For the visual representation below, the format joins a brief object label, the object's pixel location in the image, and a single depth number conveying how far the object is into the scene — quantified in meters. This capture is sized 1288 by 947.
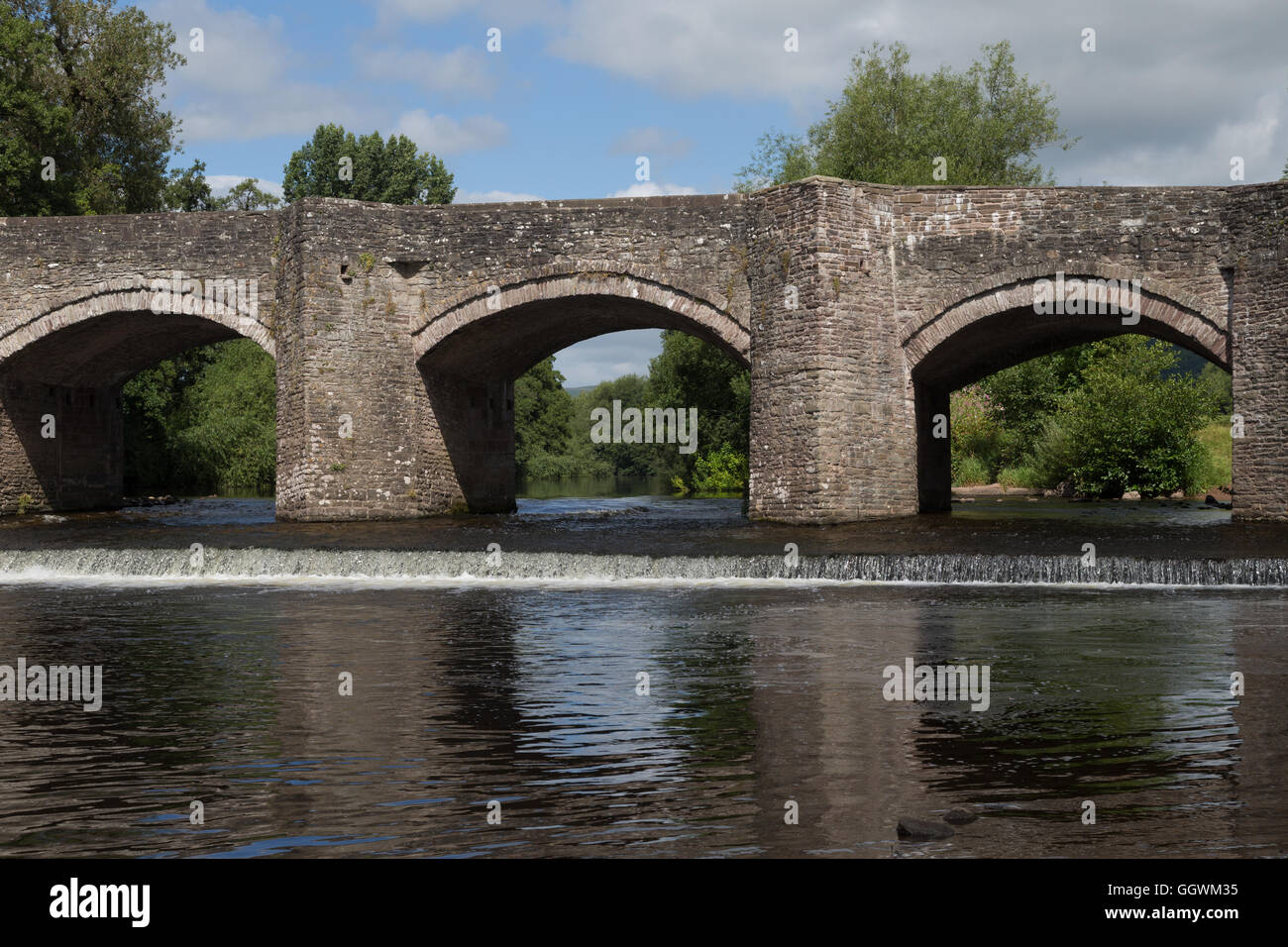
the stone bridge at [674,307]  18.73
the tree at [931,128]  37.81
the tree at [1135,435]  29.19
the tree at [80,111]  30.80
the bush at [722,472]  38.22
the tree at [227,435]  37.00
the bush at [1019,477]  33.33
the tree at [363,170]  53.50
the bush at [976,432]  37.69
